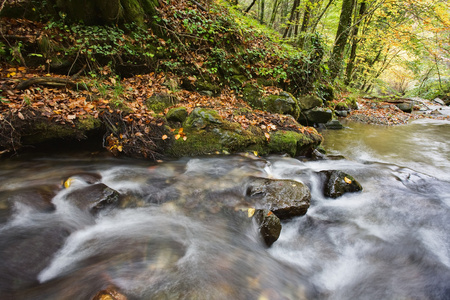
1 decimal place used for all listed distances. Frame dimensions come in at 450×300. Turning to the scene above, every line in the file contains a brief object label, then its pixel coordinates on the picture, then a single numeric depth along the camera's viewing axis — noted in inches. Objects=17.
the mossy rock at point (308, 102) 343.3
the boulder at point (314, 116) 341.4
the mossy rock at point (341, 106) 447.5
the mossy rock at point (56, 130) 166.6
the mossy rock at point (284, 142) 225.4
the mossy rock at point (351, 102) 490.5
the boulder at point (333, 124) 356.8
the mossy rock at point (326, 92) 375.6
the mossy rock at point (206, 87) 292.5
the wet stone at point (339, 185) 166.6
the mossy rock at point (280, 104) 293.7
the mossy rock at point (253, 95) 300.0
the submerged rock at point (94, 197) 129.5
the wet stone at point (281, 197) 138.6
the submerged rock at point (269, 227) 123.5
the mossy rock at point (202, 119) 206.4
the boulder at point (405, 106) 553.6
